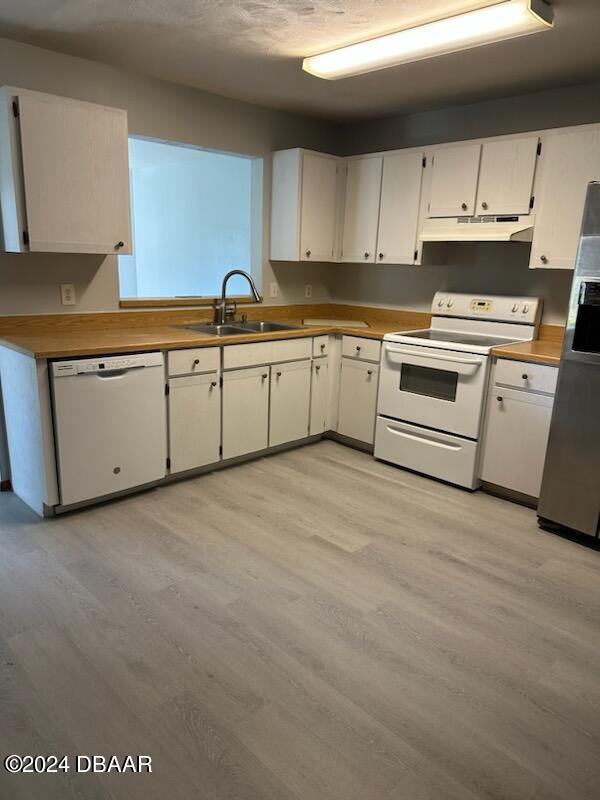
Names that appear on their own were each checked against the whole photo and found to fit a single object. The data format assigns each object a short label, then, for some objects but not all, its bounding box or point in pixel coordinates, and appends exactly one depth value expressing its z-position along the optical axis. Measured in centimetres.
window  468
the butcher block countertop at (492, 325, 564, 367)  297
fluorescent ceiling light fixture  222
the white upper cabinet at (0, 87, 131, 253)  265
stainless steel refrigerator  254
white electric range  328
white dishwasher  271
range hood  323
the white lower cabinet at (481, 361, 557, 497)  301
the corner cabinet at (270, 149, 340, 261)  400
